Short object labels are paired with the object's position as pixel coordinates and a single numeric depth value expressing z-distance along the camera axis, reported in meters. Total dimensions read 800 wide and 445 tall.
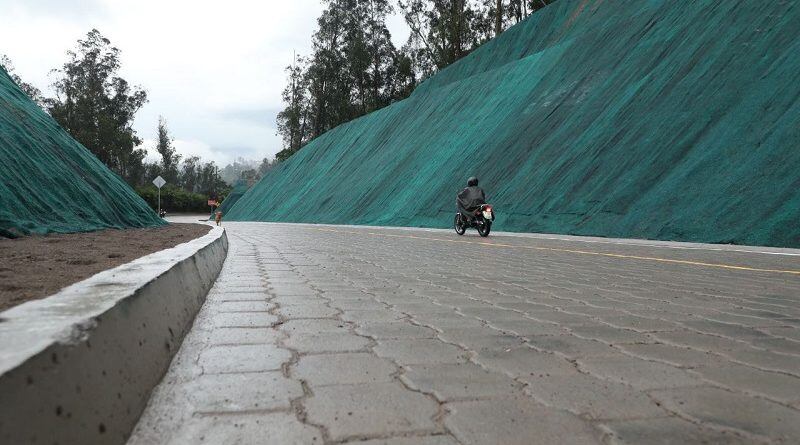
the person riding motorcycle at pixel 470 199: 16.91
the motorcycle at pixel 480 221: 16.05
